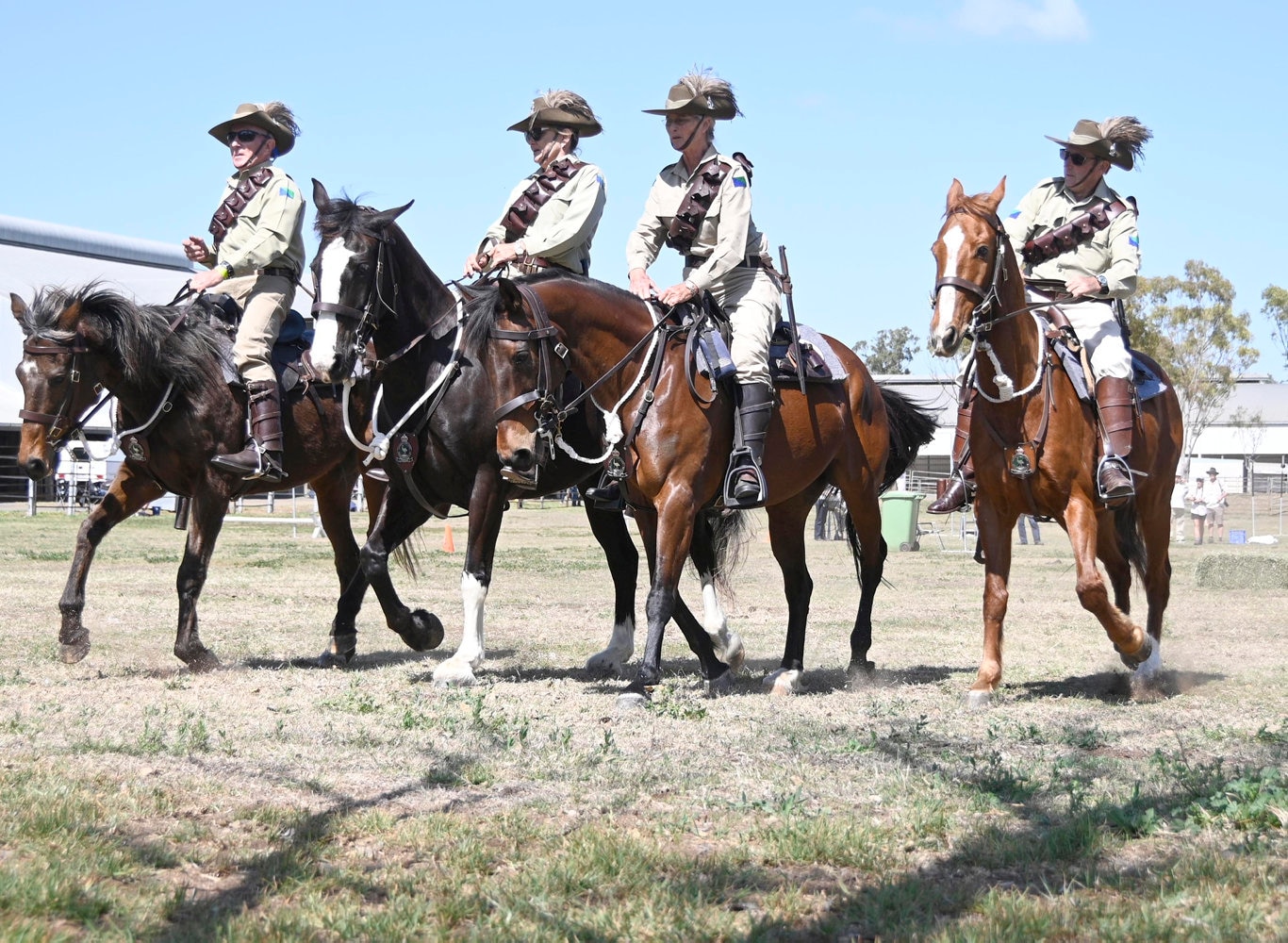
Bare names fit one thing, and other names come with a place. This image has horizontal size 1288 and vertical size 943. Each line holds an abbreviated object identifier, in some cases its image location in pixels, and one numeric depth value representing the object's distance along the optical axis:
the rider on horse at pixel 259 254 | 9.82
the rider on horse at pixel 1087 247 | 8.76
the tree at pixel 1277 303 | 69.44
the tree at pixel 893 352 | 110.62
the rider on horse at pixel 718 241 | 8.73
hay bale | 17.94
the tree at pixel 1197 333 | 61.94
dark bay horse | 9.23
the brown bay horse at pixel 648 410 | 8.38
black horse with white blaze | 8.62
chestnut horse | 7.91
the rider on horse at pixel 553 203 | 9.78
